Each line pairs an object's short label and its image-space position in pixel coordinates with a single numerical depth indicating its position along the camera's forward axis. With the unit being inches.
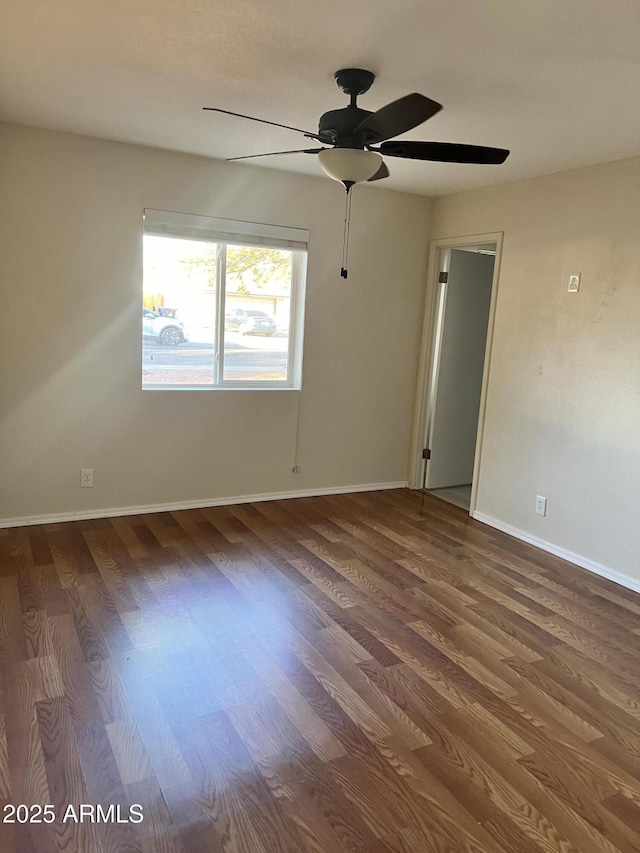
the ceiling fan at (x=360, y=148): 91.7
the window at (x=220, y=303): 157.0
